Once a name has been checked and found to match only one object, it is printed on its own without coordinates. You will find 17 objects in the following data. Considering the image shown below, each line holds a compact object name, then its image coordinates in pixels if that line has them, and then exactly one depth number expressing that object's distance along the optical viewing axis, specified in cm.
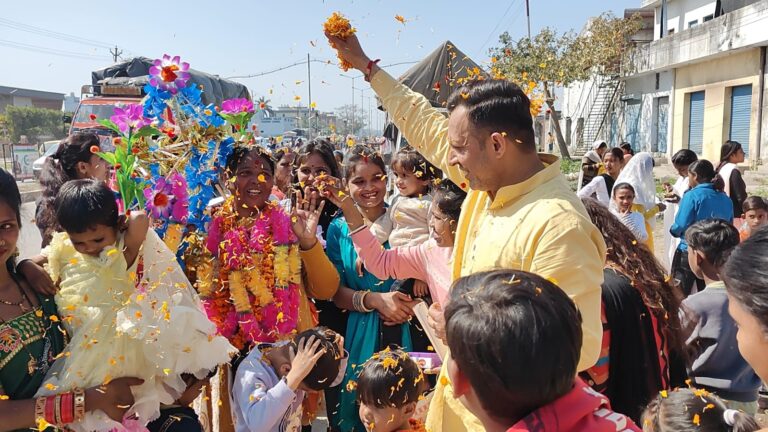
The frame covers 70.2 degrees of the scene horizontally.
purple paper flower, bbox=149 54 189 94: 304
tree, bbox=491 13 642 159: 2239
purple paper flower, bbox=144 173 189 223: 295
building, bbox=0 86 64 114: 4356
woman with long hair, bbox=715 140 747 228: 681
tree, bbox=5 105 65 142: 3666
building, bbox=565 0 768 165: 1628
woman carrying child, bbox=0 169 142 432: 200
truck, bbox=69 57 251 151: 1331
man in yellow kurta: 170
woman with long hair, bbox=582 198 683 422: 236
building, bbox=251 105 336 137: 3397
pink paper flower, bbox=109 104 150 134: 297
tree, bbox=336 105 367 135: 2511
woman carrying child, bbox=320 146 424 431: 324
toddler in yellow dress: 217
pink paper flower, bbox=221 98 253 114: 317
